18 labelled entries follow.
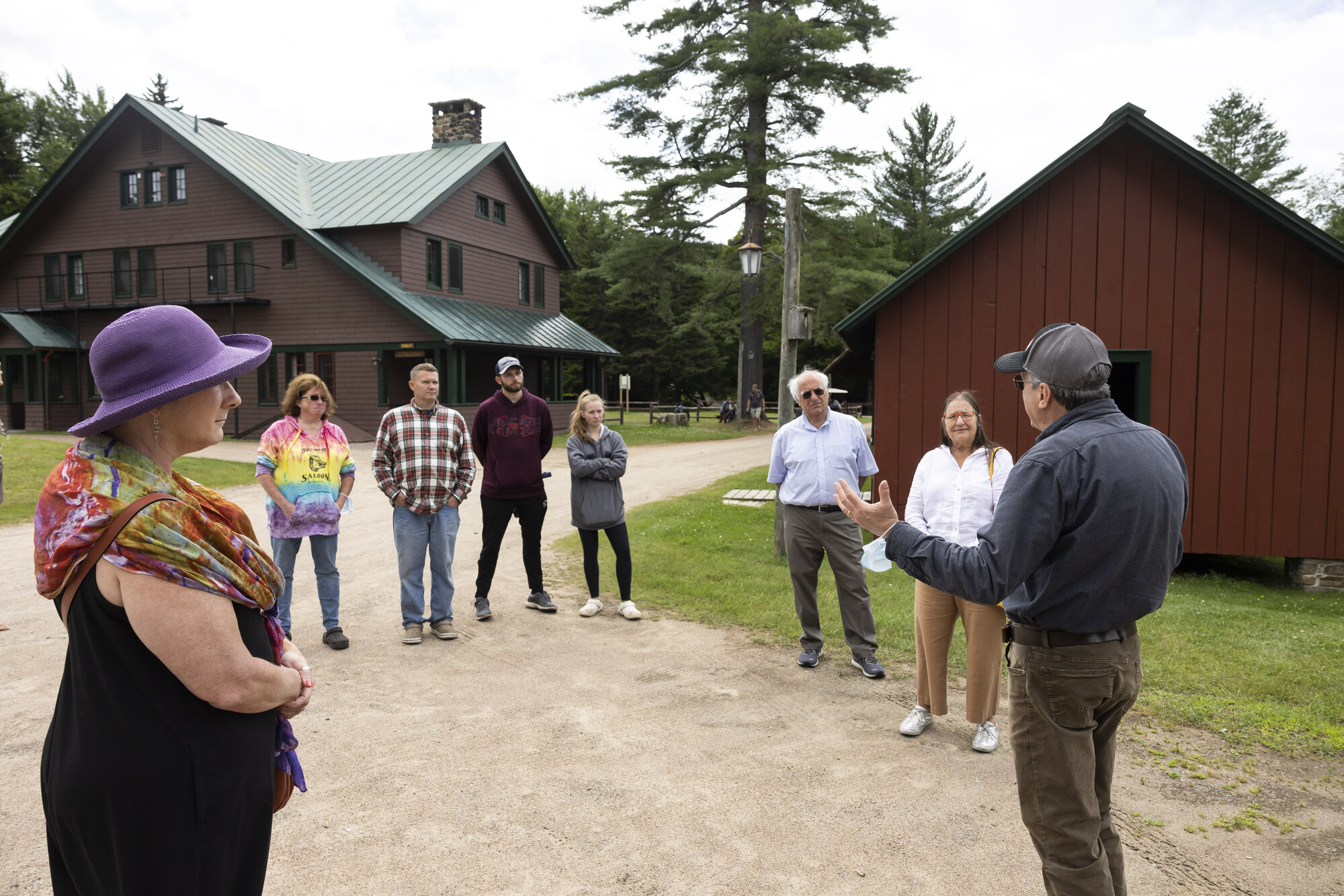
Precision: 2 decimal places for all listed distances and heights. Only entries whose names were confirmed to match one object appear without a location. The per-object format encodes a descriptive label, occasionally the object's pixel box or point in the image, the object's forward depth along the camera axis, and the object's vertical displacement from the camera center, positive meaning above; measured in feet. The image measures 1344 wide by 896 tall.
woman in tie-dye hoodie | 19.74 -2.05
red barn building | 30.07 +3.33
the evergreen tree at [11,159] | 131.44 +35.50
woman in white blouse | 14.96 -2.36
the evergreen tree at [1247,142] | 138.41 +42.37
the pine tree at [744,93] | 89.10 +32.47
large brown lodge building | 80.28 +12.97
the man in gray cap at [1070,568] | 8.12 -1.59
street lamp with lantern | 35.55 +5.77
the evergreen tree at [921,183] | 162.09 +40.64
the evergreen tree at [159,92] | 203.92 +70.22
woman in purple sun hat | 5.70 -1.69
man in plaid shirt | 21.01 -2.31
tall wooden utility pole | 31.17 +3.17
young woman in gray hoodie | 23.29 -2.30
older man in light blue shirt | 19.20 -2.53
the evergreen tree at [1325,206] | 126.00 +29.33
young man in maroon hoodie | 23.15 -1.72
